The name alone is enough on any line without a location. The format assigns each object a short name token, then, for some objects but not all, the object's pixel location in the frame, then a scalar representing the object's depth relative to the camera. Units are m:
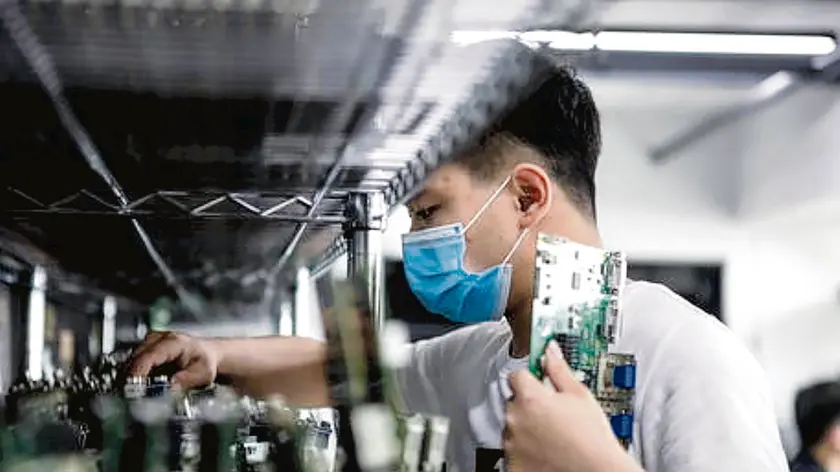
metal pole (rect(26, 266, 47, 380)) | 2.04
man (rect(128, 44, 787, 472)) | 1.94
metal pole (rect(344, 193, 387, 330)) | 2.04
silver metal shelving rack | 2.02
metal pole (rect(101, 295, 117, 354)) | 2.05
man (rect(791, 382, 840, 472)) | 2.47
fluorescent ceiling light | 2.33
